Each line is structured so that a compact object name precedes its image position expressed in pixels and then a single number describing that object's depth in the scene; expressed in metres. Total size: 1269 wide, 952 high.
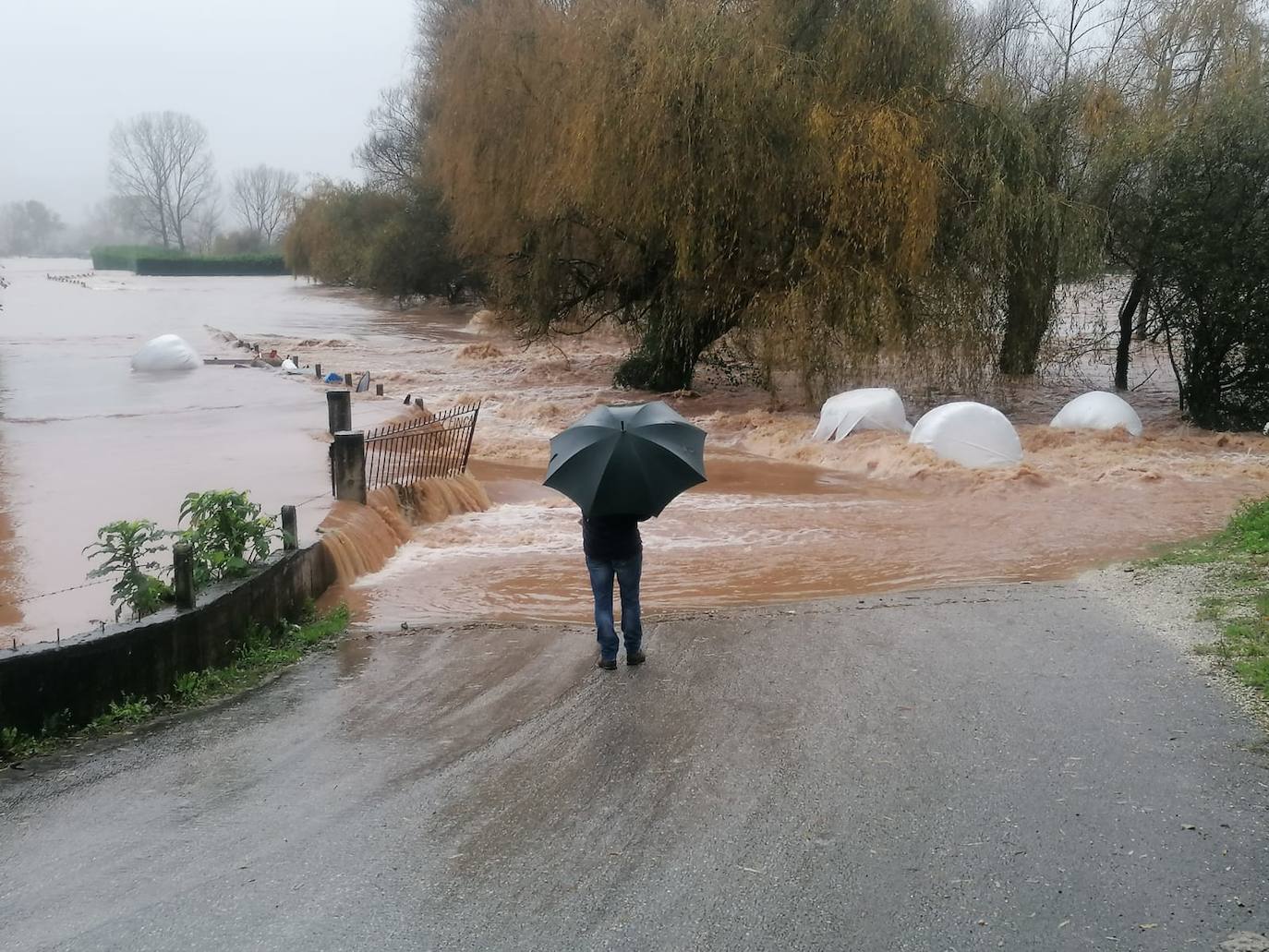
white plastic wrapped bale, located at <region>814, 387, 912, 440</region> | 17.31
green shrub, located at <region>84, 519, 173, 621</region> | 7.09
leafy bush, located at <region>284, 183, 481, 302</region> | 50.03
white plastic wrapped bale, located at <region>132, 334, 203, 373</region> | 27.14
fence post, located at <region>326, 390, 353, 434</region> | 14.77
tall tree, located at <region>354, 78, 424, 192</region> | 52.77
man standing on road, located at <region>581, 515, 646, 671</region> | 7.20
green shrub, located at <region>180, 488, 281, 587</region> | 7.79
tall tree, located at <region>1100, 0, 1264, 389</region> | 19.14
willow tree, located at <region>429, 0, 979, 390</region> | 18.23
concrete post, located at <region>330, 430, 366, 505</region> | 11.52
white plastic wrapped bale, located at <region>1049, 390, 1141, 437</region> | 18.02
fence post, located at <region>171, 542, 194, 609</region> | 7.14
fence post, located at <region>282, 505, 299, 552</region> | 8.91
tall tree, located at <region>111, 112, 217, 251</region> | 174.12
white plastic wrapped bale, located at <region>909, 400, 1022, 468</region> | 15.34
